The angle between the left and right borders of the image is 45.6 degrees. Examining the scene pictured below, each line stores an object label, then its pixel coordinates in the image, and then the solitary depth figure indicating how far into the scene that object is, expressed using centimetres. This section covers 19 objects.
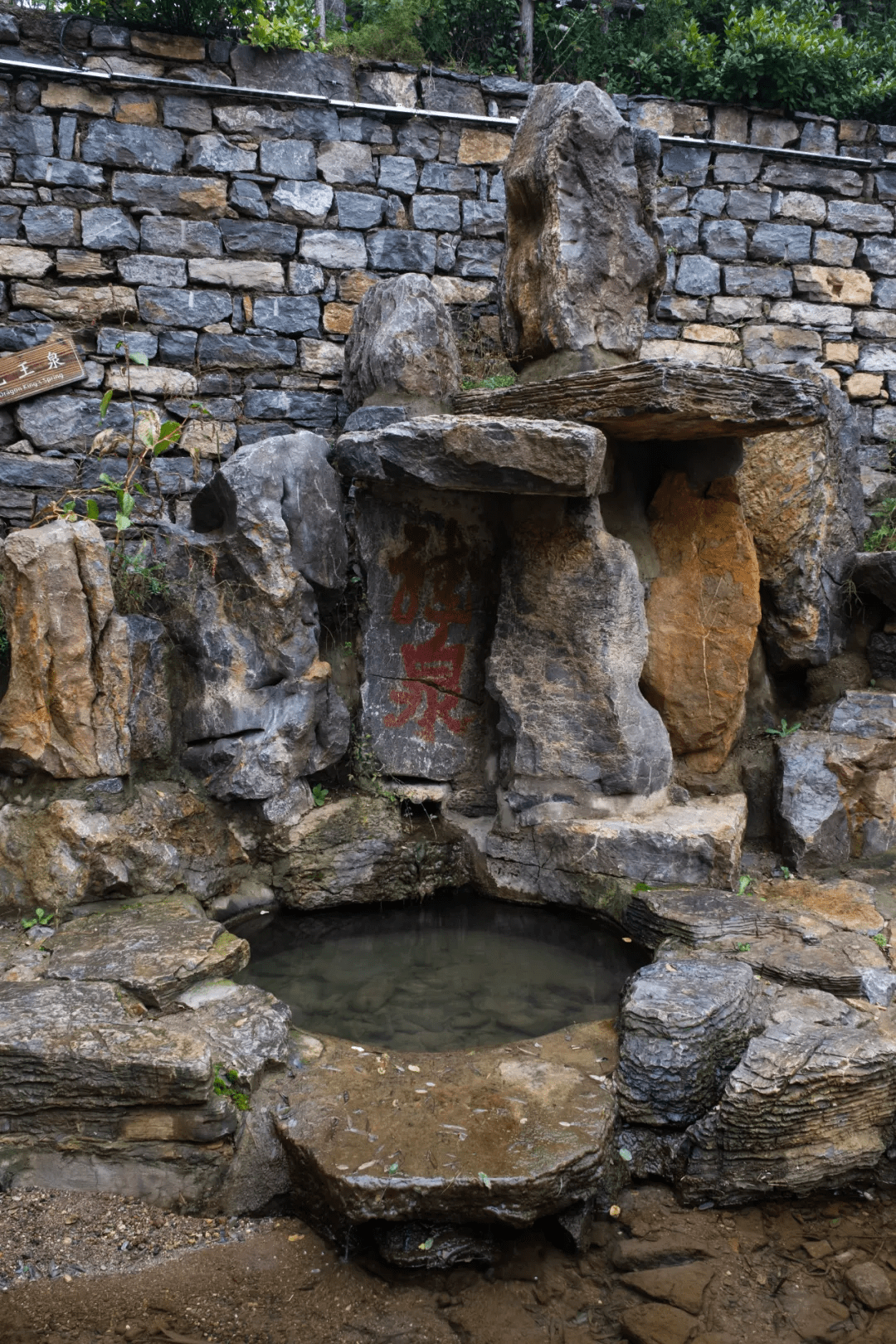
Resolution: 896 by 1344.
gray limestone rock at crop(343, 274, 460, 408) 501
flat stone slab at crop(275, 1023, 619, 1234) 280
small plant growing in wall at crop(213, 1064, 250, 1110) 317
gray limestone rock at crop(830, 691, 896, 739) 512
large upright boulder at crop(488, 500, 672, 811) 468
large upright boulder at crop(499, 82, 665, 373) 473
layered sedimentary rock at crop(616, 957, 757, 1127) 327
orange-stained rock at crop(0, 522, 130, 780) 415
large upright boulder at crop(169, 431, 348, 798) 450
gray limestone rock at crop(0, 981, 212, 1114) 307
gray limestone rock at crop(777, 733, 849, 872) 492
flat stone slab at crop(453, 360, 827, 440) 413
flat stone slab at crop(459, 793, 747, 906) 447
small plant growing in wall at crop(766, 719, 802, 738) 536
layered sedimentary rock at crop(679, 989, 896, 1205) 316
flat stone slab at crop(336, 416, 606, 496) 411
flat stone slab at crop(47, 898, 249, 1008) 347
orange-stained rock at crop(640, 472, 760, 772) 504
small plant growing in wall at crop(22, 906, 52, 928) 392
